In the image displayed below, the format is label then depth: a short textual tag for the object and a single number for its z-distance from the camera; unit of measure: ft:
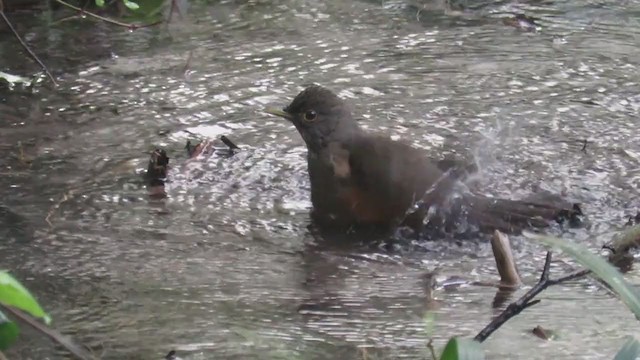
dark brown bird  26.61
